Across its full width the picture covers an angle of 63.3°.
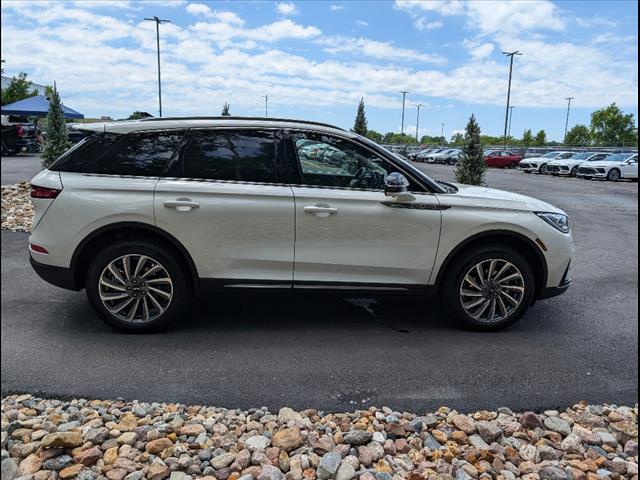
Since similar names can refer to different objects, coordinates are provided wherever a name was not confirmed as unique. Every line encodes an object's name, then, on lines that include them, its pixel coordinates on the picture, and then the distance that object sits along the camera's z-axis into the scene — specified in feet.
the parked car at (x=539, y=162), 103.18
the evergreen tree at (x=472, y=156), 38.63
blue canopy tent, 70.18
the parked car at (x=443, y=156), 148.36
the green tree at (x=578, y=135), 245.04
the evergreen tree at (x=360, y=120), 57.06
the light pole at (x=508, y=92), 170.51
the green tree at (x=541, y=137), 253.57
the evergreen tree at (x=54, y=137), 38.96
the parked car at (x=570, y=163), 90.74
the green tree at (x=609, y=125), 216.54
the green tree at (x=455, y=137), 257.22
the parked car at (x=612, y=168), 81.20
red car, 131.54
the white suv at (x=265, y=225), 13.20
